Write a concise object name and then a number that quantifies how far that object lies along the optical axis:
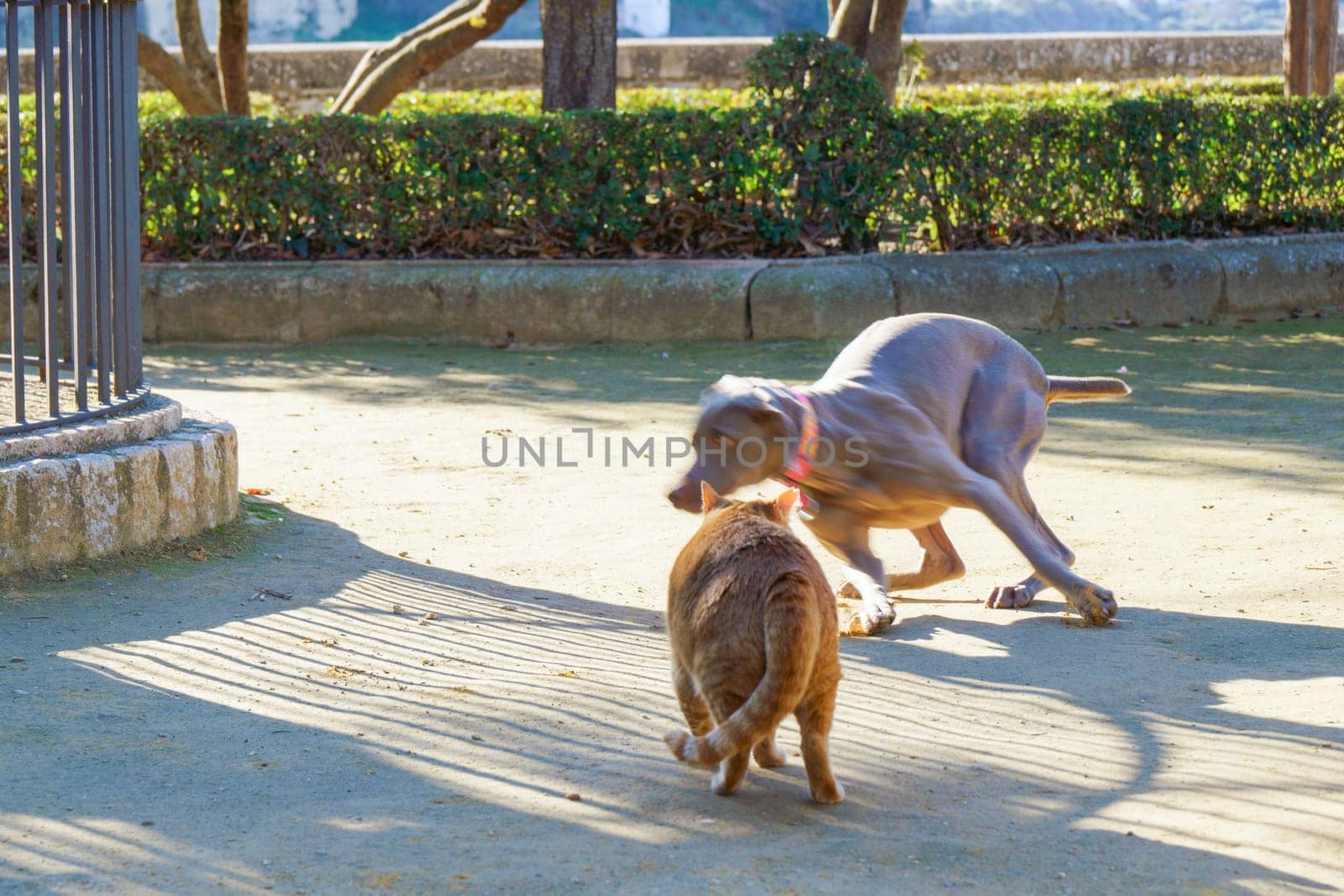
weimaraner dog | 4.48
